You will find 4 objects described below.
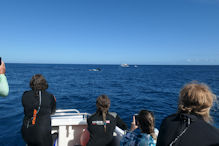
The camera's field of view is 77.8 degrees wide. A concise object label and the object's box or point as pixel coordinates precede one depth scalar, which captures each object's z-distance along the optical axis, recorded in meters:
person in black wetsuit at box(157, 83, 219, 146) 1.39
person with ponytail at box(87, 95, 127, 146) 3.10
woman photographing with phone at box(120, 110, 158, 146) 2.35
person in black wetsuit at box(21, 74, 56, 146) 2.70
